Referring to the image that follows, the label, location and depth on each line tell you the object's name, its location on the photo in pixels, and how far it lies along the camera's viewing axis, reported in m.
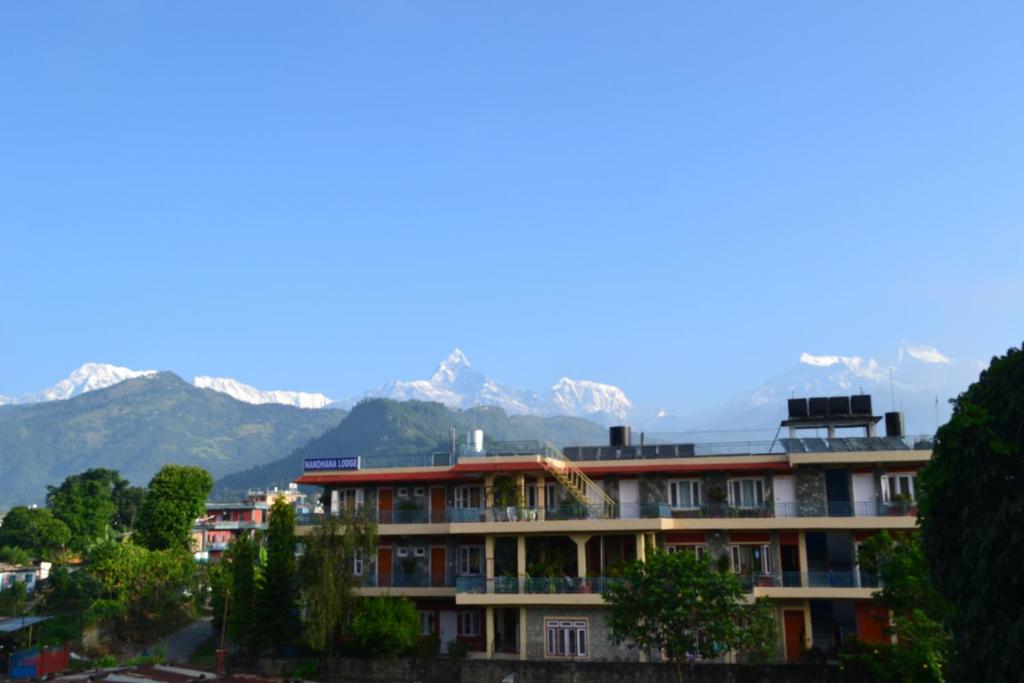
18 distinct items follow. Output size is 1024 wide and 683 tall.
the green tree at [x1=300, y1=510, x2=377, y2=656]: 43.59
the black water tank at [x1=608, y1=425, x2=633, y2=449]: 51.88
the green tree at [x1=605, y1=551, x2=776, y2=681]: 35.56
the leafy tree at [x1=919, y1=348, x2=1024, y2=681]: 20.62
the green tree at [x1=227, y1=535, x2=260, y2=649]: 46.33
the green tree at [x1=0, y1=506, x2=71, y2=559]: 94.69
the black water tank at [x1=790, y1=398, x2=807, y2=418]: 50.02
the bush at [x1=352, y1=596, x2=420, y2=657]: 43.59
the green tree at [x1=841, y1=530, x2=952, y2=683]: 31.52
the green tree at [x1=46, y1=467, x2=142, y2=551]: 98.44
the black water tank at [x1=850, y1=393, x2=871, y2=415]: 49.09
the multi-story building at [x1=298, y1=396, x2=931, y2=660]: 44.06
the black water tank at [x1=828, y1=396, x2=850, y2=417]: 49.38
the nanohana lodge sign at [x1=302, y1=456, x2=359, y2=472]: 51.53
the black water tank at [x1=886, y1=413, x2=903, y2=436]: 49.53
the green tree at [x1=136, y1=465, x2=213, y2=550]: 70.44
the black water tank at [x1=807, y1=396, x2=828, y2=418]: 49.91
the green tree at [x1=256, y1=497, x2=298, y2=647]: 46.25
